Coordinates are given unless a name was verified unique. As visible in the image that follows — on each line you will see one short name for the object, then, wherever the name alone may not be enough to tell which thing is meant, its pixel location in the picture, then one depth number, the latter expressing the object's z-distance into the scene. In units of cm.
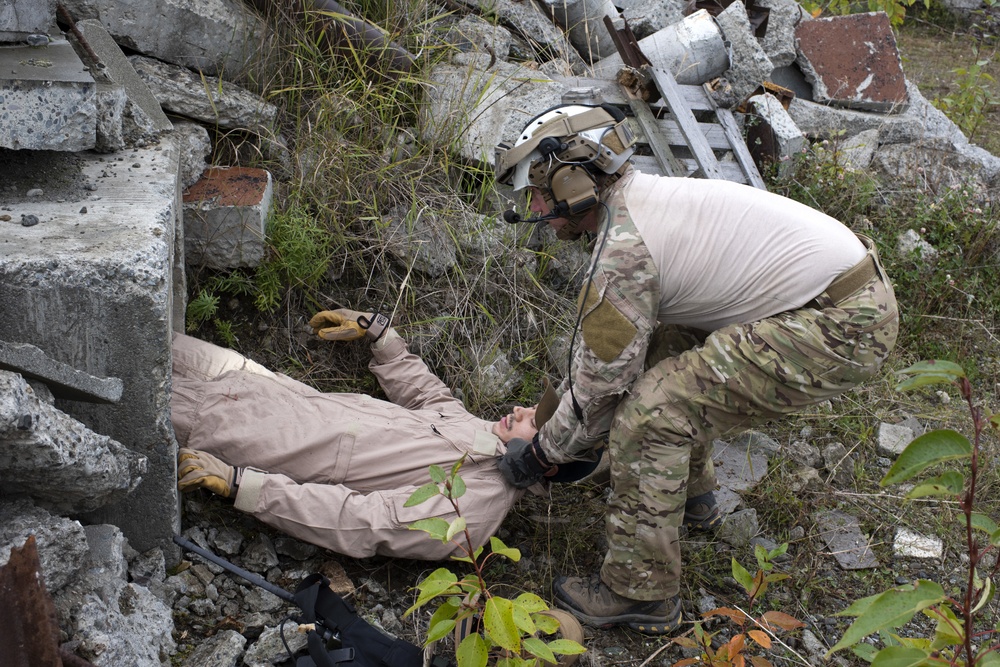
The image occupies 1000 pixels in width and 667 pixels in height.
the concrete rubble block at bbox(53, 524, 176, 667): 196
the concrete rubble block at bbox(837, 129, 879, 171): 511
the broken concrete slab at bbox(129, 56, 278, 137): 357
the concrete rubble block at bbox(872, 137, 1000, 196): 513
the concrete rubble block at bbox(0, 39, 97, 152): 249
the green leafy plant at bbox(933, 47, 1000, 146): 608
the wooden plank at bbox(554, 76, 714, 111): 443
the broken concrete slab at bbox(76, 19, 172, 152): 312
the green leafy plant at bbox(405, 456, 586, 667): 179
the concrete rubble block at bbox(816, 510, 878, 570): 334
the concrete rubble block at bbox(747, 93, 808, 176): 487
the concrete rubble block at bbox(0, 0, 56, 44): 260
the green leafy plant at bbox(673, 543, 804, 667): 208
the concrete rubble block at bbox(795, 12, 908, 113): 568
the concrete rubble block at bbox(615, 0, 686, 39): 510
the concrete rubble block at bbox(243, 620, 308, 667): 241
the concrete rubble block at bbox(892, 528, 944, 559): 337
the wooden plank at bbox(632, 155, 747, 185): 436
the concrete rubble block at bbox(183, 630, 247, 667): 234
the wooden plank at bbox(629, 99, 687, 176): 431
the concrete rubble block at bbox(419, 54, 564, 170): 407
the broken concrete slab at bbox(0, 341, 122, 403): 198
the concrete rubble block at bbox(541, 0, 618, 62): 497
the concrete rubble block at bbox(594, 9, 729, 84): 462
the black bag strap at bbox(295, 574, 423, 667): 246
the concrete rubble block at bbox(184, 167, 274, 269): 339
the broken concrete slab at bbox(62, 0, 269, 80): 354
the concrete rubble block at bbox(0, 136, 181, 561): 223
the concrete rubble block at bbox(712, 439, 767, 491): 364
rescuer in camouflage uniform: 255
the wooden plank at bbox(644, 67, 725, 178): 435
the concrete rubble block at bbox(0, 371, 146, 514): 187
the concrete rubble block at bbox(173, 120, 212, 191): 347
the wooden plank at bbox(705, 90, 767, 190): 456
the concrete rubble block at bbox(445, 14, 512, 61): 456
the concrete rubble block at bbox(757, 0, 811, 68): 551
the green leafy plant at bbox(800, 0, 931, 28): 638
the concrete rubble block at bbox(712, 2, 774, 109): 482
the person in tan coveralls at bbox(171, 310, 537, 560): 278
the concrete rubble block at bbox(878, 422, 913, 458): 386
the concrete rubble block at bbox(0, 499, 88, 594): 199
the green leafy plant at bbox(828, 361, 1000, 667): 126
